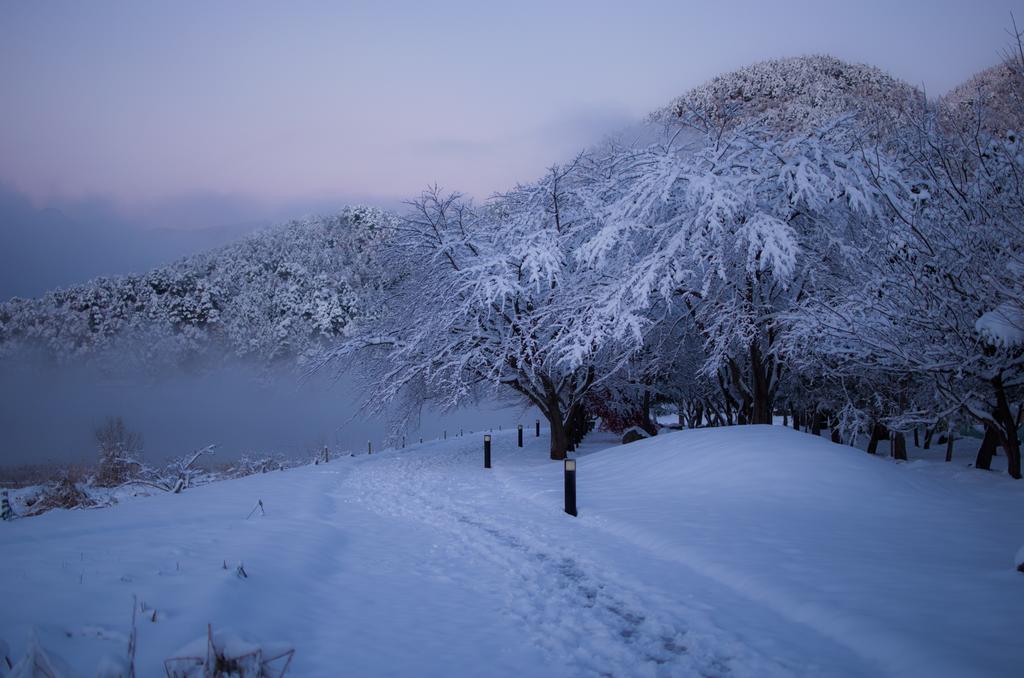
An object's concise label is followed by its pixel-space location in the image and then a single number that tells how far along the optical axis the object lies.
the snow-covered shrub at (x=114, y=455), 21.93
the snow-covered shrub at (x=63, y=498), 13.77
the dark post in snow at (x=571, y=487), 8.88
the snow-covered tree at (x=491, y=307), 15.83
